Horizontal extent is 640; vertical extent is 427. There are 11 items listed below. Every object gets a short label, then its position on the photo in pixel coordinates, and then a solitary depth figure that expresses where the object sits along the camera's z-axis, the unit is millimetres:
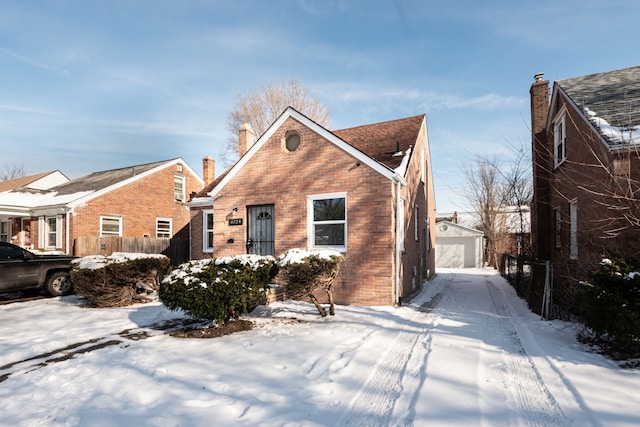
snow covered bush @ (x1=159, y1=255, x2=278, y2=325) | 6090
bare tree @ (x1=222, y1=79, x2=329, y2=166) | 27359
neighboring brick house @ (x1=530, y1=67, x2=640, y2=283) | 7047
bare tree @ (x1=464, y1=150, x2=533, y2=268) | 28600
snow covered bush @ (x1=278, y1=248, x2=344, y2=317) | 7121
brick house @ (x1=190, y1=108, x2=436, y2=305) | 9047
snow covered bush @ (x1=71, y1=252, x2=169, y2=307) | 8734
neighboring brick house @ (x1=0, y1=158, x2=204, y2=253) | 16703
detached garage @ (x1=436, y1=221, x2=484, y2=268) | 29141
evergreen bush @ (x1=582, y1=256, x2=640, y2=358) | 4895
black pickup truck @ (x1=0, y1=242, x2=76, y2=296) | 9625
